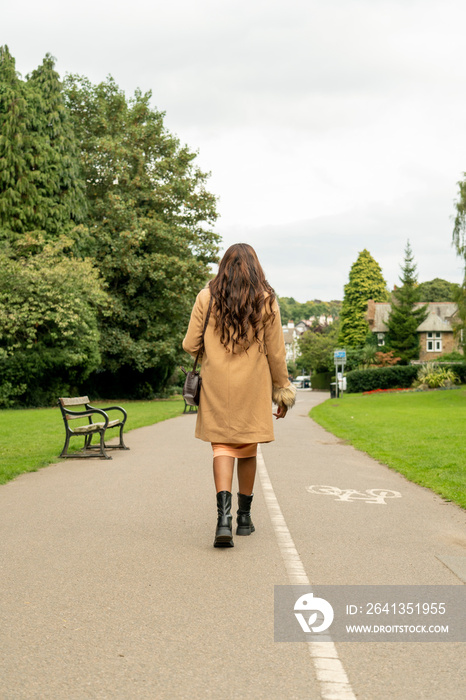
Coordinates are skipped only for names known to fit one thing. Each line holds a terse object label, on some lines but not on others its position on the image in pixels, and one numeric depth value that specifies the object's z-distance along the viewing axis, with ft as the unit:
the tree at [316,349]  276.41
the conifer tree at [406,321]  211.41
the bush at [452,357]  182.94
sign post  149.62
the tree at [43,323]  92.73
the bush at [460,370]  161.07
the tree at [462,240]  112.27
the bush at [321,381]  264.72
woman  17.94
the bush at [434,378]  150.82
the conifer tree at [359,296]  265.95
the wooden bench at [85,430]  37.72
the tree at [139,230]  123.75
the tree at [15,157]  108.88
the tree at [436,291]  354.54
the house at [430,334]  240.12
